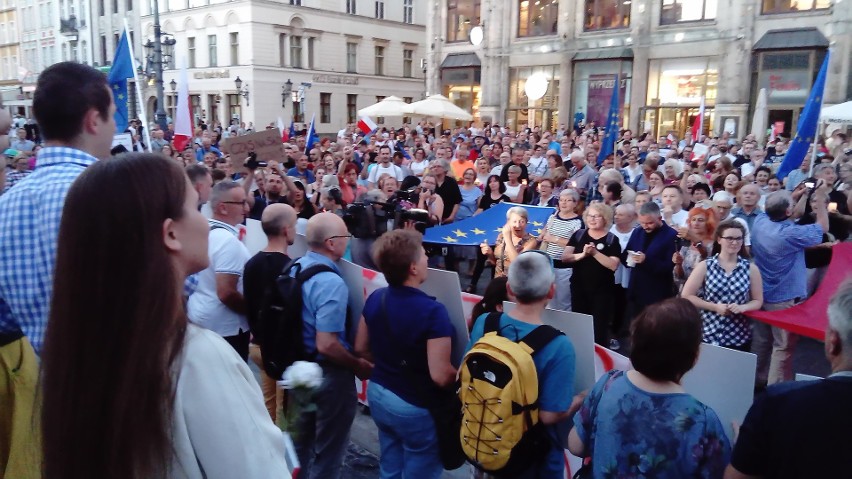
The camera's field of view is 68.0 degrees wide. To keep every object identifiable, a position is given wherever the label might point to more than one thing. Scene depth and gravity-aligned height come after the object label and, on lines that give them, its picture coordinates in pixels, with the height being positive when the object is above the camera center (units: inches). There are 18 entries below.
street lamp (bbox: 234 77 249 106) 1461.2 +89.2
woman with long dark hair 42.6 -15.9
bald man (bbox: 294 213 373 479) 136.1 -48.5
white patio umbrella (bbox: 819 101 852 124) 543.2 +22.4
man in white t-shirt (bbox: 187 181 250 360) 153.6 -39.9
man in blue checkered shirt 77.2 -19.0
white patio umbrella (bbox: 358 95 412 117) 781.3 +26.9
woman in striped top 253.6 -41.9
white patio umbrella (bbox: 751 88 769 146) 679.7 +24.9
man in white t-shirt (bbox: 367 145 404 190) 417.1 -25.4
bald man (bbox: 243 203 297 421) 146.9 -30.9
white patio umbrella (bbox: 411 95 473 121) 775.7 +26.3
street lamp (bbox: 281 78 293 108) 1546.5 +92.7
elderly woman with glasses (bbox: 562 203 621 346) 237.6 -48.2
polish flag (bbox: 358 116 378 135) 709.3 +3.6
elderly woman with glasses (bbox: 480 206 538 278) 249.4 -42.5
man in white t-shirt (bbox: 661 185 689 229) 275.7 -30.7
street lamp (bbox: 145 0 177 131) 832.6 +75.5
